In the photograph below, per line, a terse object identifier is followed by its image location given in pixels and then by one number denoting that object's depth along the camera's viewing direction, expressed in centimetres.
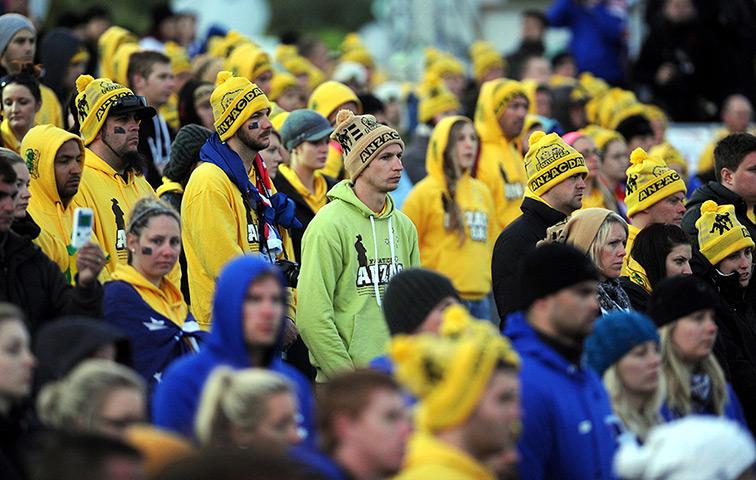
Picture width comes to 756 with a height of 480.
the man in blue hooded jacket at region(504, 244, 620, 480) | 1067
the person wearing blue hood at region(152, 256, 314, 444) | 1007
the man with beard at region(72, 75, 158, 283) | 1590
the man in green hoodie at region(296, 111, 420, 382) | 1520
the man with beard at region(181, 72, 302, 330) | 1550
